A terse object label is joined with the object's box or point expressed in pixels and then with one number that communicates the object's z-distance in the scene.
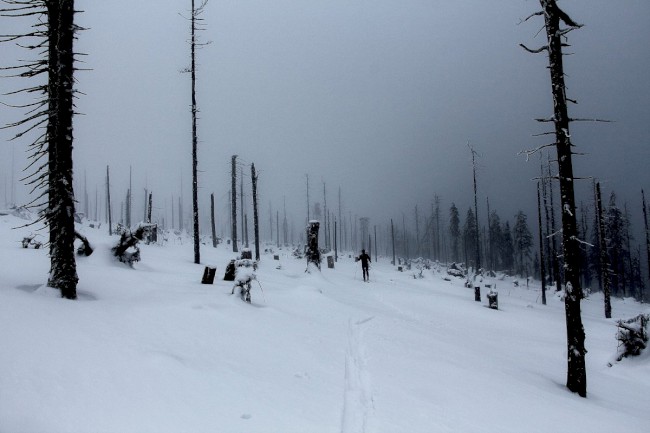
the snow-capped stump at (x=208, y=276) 10.27
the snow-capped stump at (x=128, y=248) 10.54
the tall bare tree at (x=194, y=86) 19.17
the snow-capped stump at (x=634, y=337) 9.59
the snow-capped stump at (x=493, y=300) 17.56
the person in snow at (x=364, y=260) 21.30
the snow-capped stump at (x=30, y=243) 12.41
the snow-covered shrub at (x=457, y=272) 36.19
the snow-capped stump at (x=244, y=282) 8.38
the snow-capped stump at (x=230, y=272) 11.58
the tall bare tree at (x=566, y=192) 7.09
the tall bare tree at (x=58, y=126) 6.27
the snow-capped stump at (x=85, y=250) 9.85
